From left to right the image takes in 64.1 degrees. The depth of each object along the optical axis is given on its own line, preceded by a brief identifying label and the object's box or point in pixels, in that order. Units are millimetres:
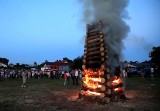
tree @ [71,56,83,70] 43295
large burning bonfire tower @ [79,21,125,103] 7668
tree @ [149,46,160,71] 30810
